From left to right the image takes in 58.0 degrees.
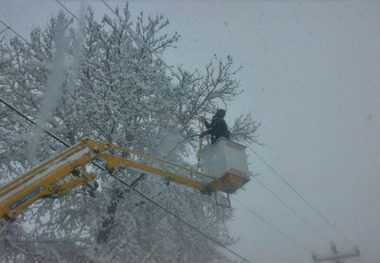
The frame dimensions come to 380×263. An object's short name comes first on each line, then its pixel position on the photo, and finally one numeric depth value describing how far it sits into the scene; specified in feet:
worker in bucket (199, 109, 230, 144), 25.17
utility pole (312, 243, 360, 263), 94.07
